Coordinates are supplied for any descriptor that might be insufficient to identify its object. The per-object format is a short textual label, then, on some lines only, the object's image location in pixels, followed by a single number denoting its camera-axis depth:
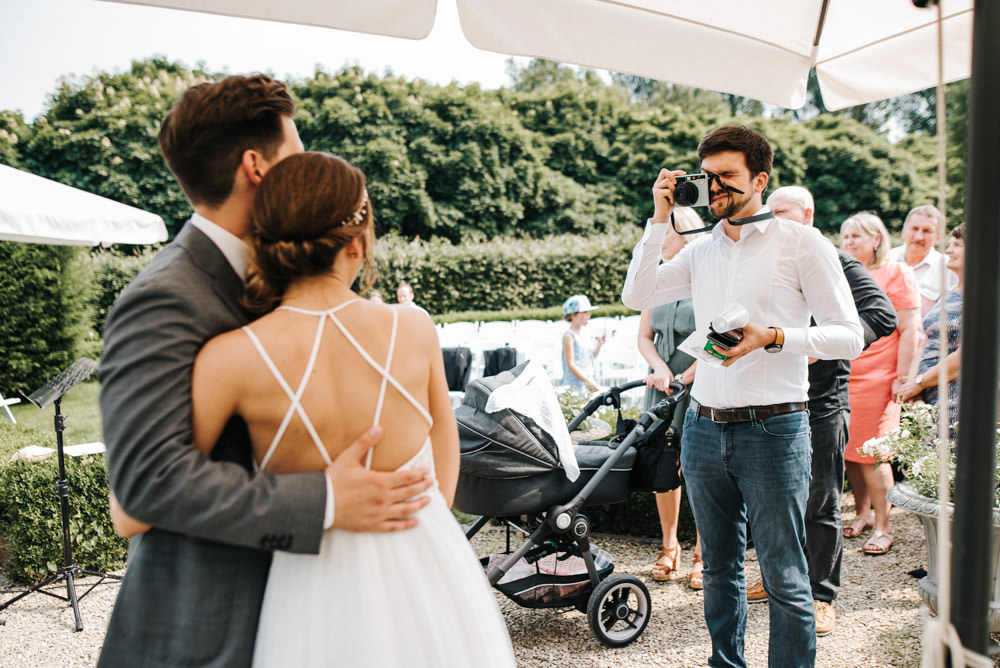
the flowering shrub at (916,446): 3.34
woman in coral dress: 4.56
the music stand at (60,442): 4.09
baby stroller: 3.31
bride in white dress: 1.20
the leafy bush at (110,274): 17.09
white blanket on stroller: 3.36
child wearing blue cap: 6.75
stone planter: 3.05
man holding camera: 2.46
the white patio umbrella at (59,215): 5.16
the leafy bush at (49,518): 4.65
